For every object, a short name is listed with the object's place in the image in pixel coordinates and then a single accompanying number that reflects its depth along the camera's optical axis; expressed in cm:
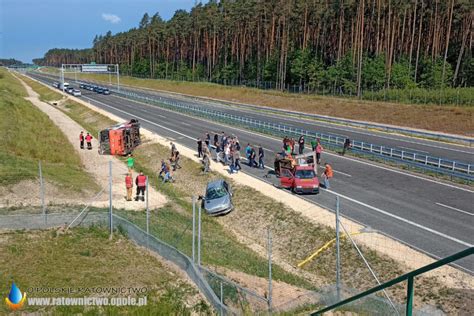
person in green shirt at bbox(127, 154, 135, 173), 2842
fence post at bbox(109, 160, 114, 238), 1602
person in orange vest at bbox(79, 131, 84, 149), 3825
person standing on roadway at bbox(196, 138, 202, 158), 3416
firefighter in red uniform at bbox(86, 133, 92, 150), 3856
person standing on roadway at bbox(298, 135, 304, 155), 3331
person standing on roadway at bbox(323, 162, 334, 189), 2552
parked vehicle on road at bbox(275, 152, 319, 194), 2478
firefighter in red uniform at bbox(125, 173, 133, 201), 2186
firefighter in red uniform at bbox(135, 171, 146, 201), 2206
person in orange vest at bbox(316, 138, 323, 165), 3131
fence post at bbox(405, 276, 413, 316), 496
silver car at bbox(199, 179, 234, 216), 2325
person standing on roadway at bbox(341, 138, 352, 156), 3491
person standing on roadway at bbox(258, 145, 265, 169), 3102
